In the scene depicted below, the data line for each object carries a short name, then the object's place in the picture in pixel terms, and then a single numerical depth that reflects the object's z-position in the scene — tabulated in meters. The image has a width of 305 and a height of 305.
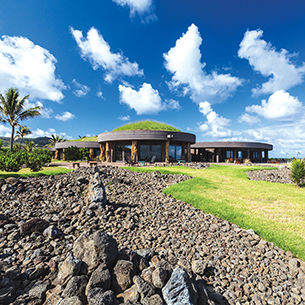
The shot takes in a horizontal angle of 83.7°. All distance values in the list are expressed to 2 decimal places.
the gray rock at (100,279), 2.65
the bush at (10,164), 13.16
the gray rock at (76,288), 2.56
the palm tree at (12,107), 25.38
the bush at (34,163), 13.80
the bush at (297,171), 10.66
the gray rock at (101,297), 2.35
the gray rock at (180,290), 2.40
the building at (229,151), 31.61
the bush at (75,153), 30.48
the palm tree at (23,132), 38.84
